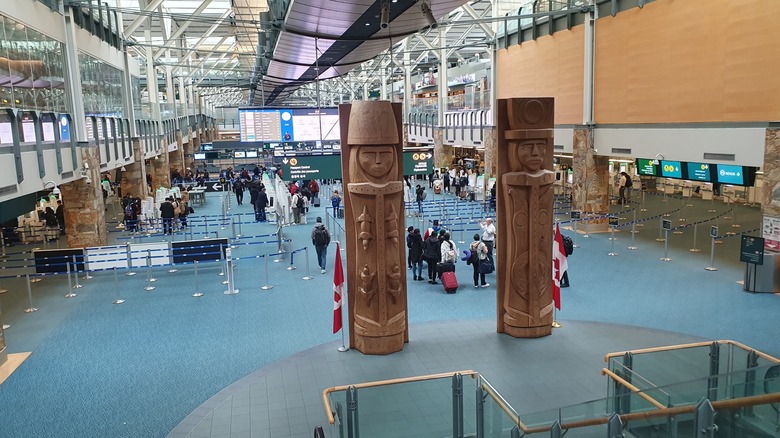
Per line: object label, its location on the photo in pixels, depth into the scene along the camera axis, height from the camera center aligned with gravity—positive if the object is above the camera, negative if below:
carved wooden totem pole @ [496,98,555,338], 10.16 -1.23
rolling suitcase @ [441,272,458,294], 13.90 -3.32
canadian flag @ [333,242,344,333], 9.86 -2.47
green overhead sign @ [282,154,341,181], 16.77 -0.55
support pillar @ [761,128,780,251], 13.15 -1.10
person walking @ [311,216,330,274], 16.33 -2.62
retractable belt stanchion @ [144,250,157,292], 15.58 -3.07
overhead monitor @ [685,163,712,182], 16.53 -1.08
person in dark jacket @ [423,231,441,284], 14.73 -2.72
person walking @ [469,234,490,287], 14.27 -2.77
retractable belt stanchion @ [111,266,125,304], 13.89 -3.48
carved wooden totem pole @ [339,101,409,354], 9.58 -1.29
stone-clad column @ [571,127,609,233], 21.31 -1.55
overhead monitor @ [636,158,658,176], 19.08 -1.04
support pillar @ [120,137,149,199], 25.05 -1.02
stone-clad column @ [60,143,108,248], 17.22 -1.61
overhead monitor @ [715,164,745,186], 15.13 -1.09
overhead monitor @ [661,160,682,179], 17.77 -1.06
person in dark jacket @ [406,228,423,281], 15.12 -2.72
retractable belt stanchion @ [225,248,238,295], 14.28 -3.07
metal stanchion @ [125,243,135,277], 15.36 -2.85
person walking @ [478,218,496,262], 16.30 -2.58
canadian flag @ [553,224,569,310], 10.73 -2.28
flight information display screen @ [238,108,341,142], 18.34 +0.75
